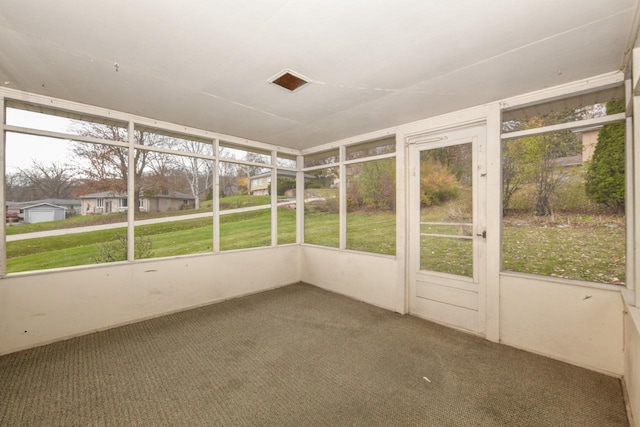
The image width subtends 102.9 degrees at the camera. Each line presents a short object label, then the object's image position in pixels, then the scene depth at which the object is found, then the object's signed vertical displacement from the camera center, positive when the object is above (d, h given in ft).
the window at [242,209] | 15.36 +0.45
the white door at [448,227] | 9.83 -0.51
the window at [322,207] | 15.61 +0.53
